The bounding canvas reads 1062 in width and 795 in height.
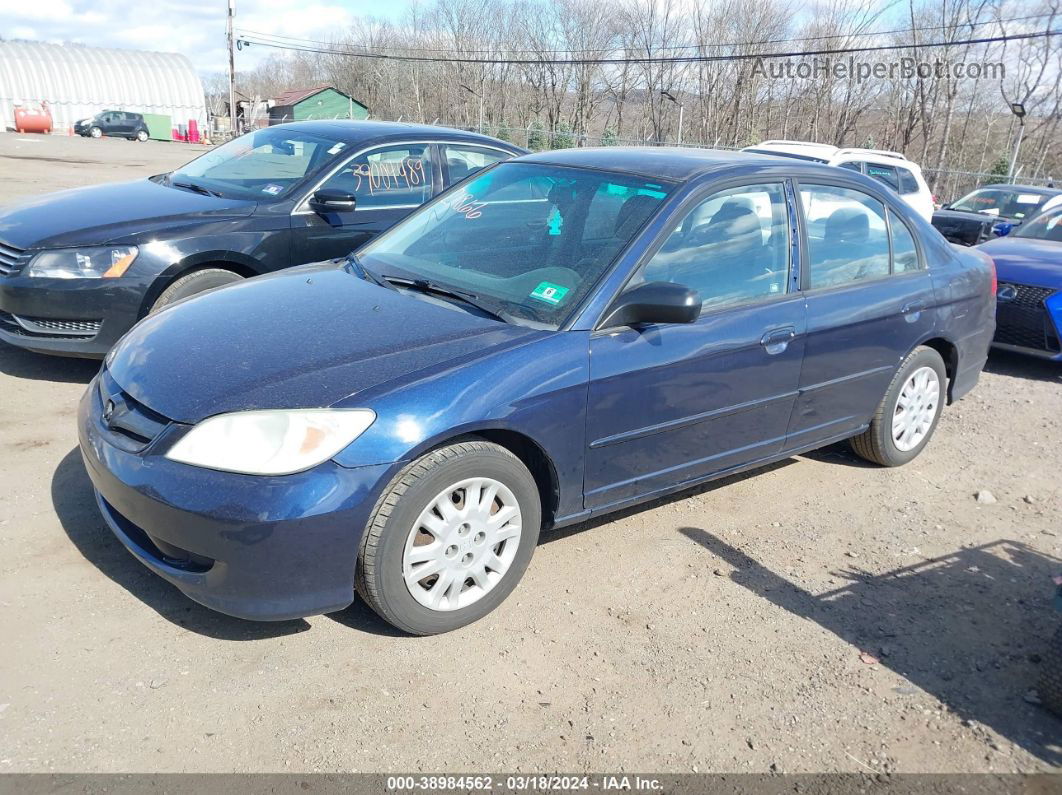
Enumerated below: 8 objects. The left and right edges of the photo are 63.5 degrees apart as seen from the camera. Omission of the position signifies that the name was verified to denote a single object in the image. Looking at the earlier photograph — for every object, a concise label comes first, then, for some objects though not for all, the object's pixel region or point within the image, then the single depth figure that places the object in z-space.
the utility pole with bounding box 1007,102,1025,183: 22.23
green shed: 56.03
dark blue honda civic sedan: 2.81
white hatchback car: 13.23
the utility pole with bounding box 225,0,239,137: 38.84
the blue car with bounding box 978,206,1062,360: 7.00
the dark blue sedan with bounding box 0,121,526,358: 5.01
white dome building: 49.47
